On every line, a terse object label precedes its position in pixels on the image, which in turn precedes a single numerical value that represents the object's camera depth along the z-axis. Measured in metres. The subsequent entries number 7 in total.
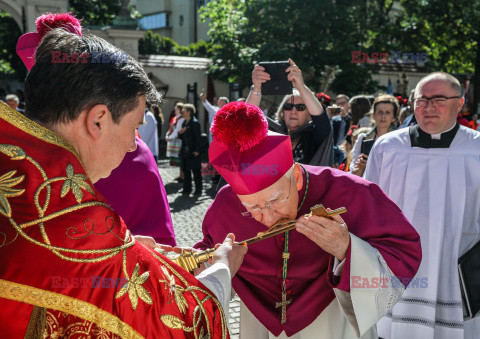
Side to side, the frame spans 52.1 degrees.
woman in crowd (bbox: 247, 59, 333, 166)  4.14
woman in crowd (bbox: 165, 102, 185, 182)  11.25
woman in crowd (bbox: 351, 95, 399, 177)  5.31
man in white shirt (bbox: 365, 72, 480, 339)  3.63
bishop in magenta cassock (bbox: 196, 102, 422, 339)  2.17
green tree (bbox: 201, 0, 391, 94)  19.02
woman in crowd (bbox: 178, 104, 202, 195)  10.61
